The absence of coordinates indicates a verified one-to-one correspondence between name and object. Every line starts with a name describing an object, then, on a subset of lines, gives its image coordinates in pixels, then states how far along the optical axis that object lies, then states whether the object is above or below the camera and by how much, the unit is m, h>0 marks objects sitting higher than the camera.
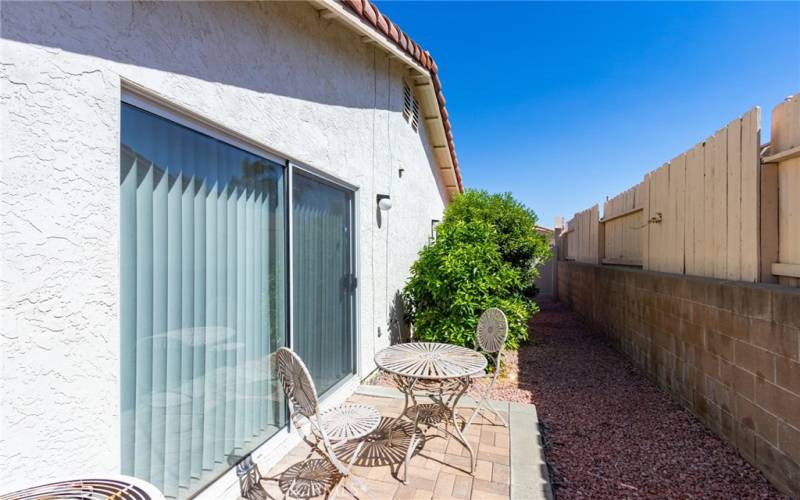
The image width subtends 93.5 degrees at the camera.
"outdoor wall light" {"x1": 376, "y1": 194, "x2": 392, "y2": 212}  6.02 +0.75
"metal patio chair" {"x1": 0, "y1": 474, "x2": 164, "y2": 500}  1.39 -0.93
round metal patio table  3.39 -1.13
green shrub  6.25 -0.64
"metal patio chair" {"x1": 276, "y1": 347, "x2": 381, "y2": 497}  2.52 -1.33
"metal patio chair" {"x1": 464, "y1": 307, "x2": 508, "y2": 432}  4.42 -1.02
